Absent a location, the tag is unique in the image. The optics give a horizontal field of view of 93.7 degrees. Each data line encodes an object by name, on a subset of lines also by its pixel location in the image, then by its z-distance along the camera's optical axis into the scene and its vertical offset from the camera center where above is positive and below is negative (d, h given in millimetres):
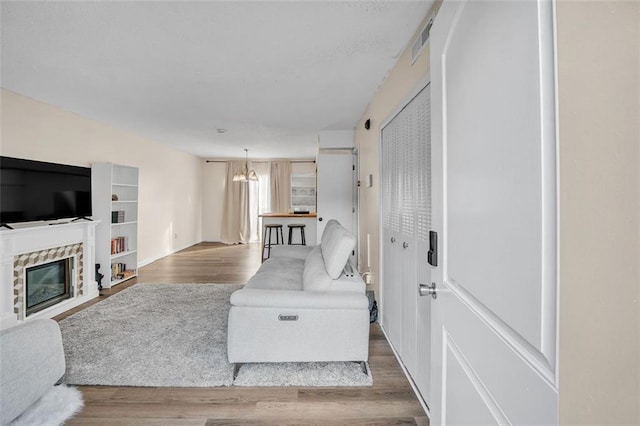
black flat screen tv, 2822 +243
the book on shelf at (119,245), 4281 -463
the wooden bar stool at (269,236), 6160 -477
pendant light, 6789 +877
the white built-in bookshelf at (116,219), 3998 -85
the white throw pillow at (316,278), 2127 -463
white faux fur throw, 1582 -1098
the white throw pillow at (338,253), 2127 -280
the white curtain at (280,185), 8125 +787
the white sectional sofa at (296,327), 1978 -746
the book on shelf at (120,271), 4289 -870
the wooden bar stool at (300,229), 6063 -310
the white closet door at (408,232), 1761 -122
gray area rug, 2016 -1087
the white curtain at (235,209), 8078 +132
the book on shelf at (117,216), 4195 -36
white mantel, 2707 -355
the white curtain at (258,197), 8180 +465
